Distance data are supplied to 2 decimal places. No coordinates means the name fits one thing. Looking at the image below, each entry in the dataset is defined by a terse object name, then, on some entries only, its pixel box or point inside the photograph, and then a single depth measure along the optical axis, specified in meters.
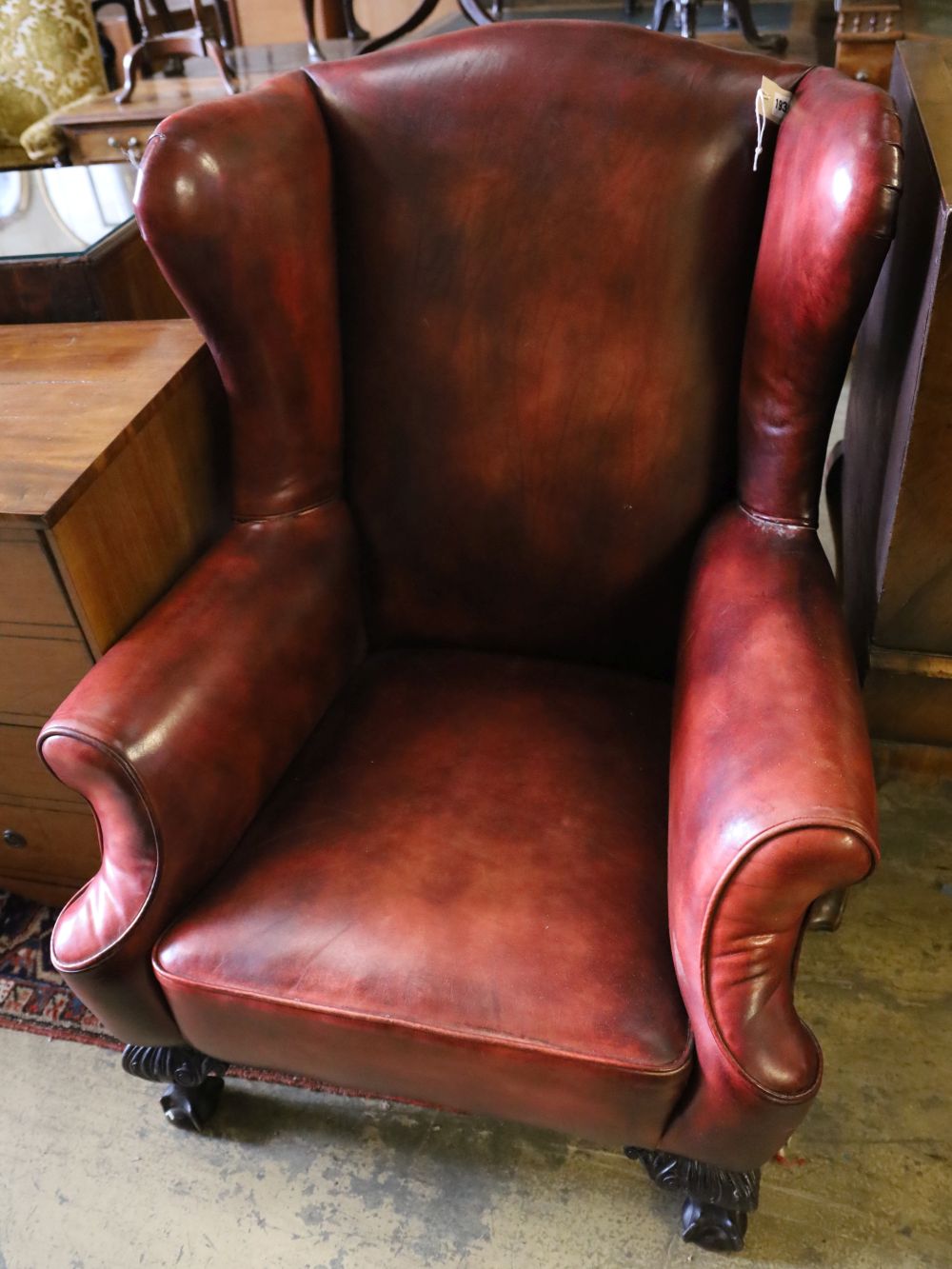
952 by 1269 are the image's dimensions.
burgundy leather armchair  0.88
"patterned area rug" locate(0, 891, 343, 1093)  1.33
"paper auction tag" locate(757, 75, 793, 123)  1.00
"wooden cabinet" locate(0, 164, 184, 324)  1.33
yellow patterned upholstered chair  3.05
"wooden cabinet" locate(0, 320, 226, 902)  1.04
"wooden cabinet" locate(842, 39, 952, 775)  1.01
